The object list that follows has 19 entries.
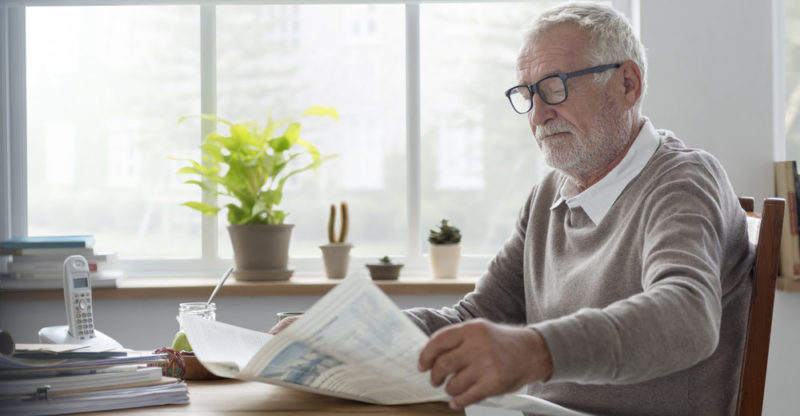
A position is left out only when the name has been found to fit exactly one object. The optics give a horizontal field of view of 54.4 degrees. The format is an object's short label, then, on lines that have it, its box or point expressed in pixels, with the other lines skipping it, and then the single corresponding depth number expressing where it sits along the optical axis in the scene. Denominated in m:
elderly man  0.83
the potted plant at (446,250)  2.67
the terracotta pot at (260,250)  2.57
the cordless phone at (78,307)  1.66
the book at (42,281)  2.54
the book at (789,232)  2.47
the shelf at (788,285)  2.49
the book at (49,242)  2.52
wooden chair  1.22
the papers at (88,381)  1.03
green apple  1.37
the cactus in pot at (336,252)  2.65
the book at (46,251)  2.53
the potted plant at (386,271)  2.64
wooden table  1.05
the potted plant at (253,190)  2.58
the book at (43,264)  2.54
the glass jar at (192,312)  1.37
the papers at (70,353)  1.09
